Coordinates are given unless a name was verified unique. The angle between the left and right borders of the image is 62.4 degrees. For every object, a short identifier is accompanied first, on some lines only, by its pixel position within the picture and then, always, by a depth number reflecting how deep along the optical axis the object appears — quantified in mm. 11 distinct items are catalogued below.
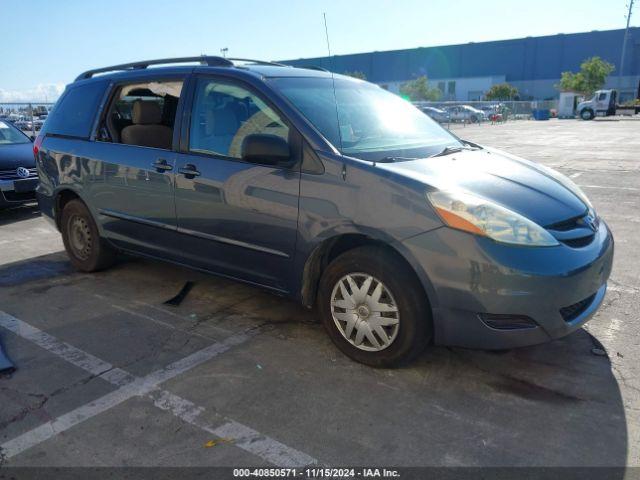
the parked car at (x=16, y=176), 7551
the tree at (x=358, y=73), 79262
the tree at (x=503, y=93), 64625
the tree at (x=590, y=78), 56562
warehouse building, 71812
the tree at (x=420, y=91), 63594
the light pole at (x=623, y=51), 62859
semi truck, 41875
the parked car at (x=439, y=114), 33188
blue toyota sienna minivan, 2830
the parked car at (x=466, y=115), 37462
